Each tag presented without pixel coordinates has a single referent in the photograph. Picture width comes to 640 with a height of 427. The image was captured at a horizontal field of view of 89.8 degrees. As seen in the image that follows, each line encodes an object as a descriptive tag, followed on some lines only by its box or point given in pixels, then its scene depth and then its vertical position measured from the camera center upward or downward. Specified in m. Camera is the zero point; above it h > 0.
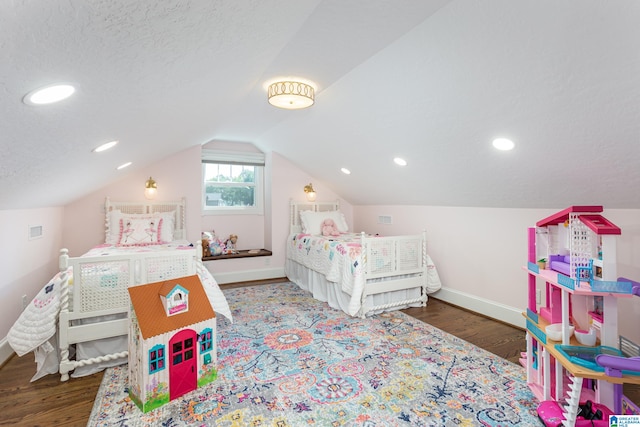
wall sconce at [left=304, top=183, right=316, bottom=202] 5.27 +0.34
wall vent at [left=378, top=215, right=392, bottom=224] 4.77 -0.11
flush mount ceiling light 2.56 +0.96
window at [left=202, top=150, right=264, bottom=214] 5.05 +0.52
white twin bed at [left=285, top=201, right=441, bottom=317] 3.38 -0.68
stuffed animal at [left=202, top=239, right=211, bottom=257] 4.76 -0.51
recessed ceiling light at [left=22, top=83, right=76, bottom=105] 1.17 +0.47
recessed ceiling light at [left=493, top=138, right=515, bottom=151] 2.30 +0.49
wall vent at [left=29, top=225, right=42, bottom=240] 2.87 -0.15
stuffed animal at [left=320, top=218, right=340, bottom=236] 4.78 -0.23
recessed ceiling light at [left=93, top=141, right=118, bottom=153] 2.34 +0.51
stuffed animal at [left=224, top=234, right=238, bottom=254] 5.06 -0.46
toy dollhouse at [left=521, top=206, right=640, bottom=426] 1.52 -0.63
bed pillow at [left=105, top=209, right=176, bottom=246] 3.96 -0.17
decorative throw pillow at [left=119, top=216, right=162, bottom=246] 3.76 -0.20
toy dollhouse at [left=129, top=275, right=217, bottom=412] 1.83 -0.78
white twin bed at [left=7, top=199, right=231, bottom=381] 2.13 -0.66
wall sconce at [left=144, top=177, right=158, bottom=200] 4.30 +0.35
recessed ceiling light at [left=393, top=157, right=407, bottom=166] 3.37 +0.54
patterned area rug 1.76 -1.11
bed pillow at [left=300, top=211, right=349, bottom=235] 4.90 -0.12
